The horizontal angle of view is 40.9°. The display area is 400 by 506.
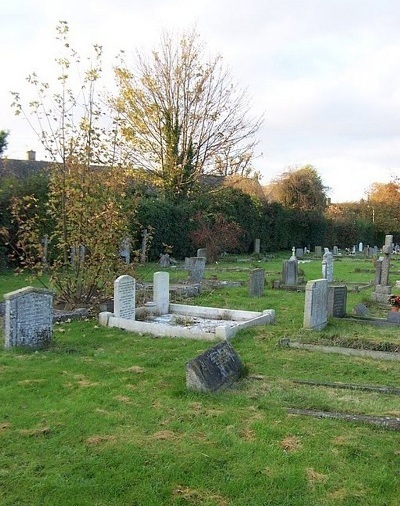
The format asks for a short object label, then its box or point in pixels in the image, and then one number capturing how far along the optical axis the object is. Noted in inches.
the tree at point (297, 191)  1784.0
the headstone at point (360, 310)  453.1
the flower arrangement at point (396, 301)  452.4
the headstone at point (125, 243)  525.2
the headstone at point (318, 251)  1437.0
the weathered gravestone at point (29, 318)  318.0
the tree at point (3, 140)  855.4
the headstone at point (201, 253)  979.3
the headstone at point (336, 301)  441.7
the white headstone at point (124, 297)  411.2
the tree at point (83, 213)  470.3
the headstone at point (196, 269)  711.1
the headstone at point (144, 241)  666.0
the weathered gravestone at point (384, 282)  594.2
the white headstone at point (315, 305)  391.5
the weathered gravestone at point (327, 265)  721.0
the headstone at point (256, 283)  582.9
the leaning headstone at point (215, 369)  243.0
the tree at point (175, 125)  1273.4
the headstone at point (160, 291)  477.1
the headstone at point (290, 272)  676.1
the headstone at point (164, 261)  981.7
